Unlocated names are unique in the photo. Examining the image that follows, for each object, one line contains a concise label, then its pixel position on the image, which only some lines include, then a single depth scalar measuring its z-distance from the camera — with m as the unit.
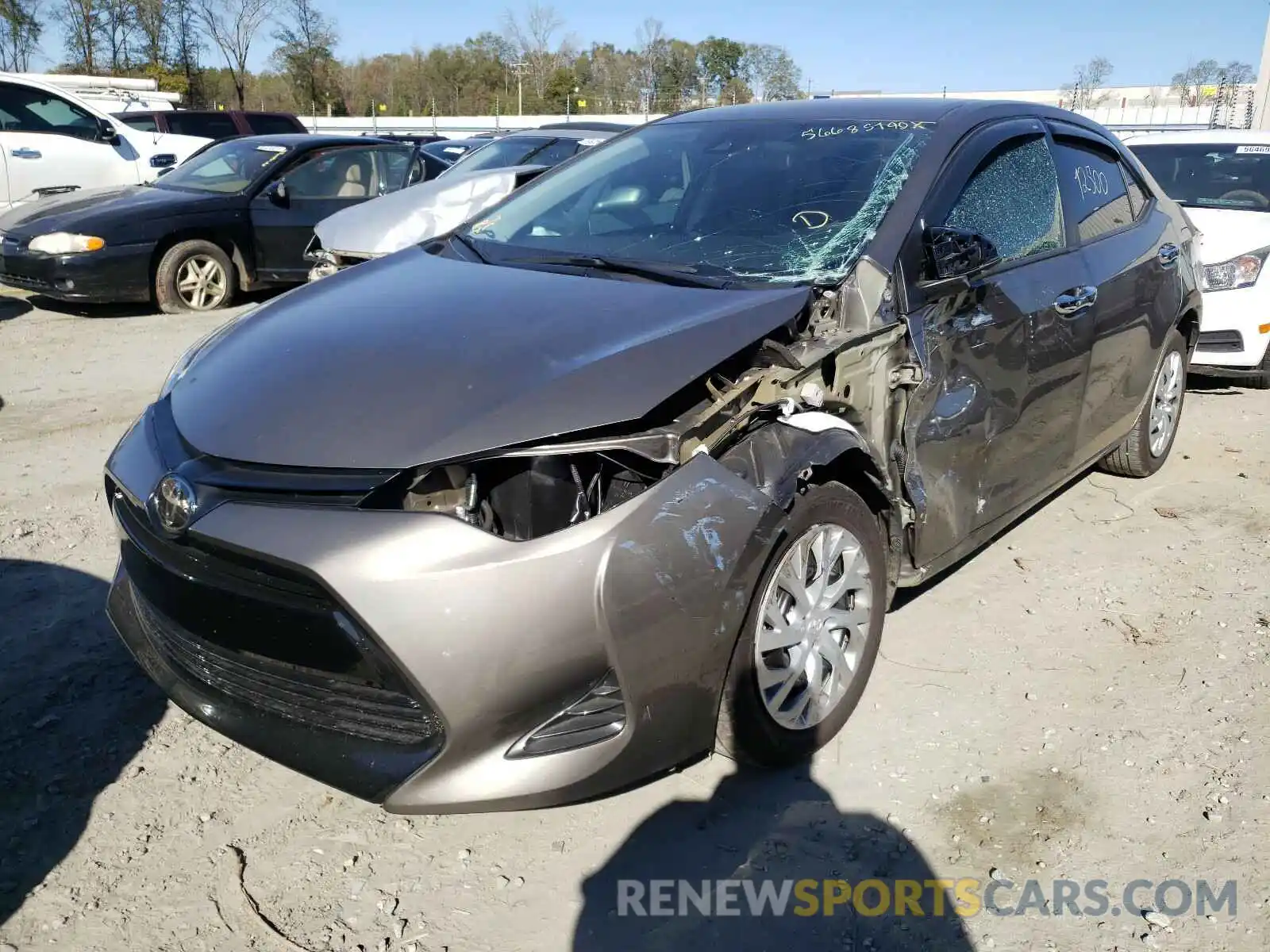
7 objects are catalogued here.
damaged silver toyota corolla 2.10
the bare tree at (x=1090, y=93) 32.44
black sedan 8.07
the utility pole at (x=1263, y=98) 20.53
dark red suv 14.42
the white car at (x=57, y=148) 9.96
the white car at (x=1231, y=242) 6.40
